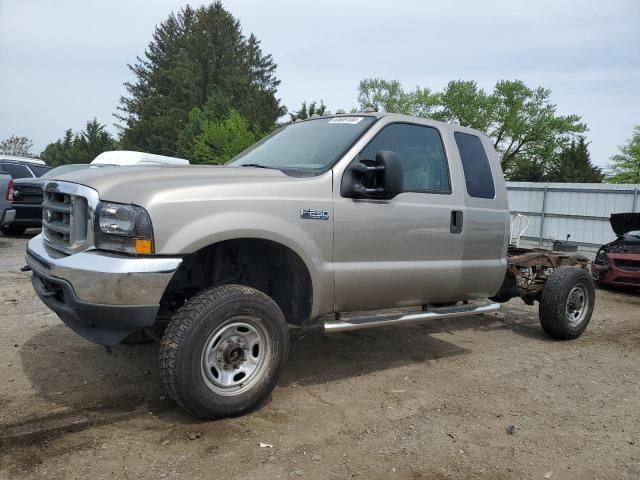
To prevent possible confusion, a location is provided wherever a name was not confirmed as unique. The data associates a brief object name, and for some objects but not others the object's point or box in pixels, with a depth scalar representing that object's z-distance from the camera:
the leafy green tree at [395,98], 59.28
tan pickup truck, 3.19
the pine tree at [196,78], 46.09
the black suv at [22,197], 12.22
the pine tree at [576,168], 42.03
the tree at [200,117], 31.34
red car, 9.61
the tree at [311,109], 35.31
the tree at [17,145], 61.56
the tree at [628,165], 45.38
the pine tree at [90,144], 51.28
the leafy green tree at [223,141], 24.92
